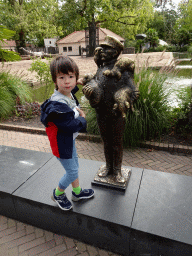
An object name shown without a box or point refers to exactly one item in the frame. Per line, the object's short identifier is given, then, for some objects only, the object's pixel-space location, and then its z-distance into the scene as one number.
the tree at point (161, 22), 42.25
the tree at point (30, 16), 24.45
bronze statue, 1.96
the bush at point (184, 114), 4.91
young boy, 1.75
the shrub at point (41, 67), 6.80
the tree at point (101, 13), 16.70
